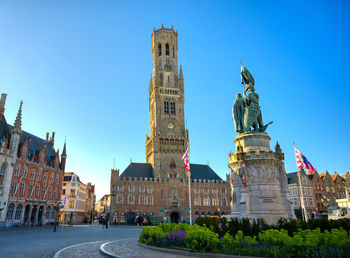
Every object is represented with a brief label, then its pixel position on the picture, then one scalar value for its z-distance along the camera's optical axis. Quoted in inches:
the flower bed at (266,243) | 341.3
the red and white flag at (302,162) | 934.4
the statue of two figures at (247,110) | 840.9
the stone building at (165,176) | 2536.9
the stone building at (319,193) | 2534.4
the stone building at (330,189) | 2600.9
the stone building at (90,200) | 3758.6
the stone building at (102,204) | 5396.7
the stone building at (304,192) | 2490.3
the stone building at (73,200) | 2837.1
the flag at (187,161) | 1103.3
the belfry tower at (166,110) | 2773.1
